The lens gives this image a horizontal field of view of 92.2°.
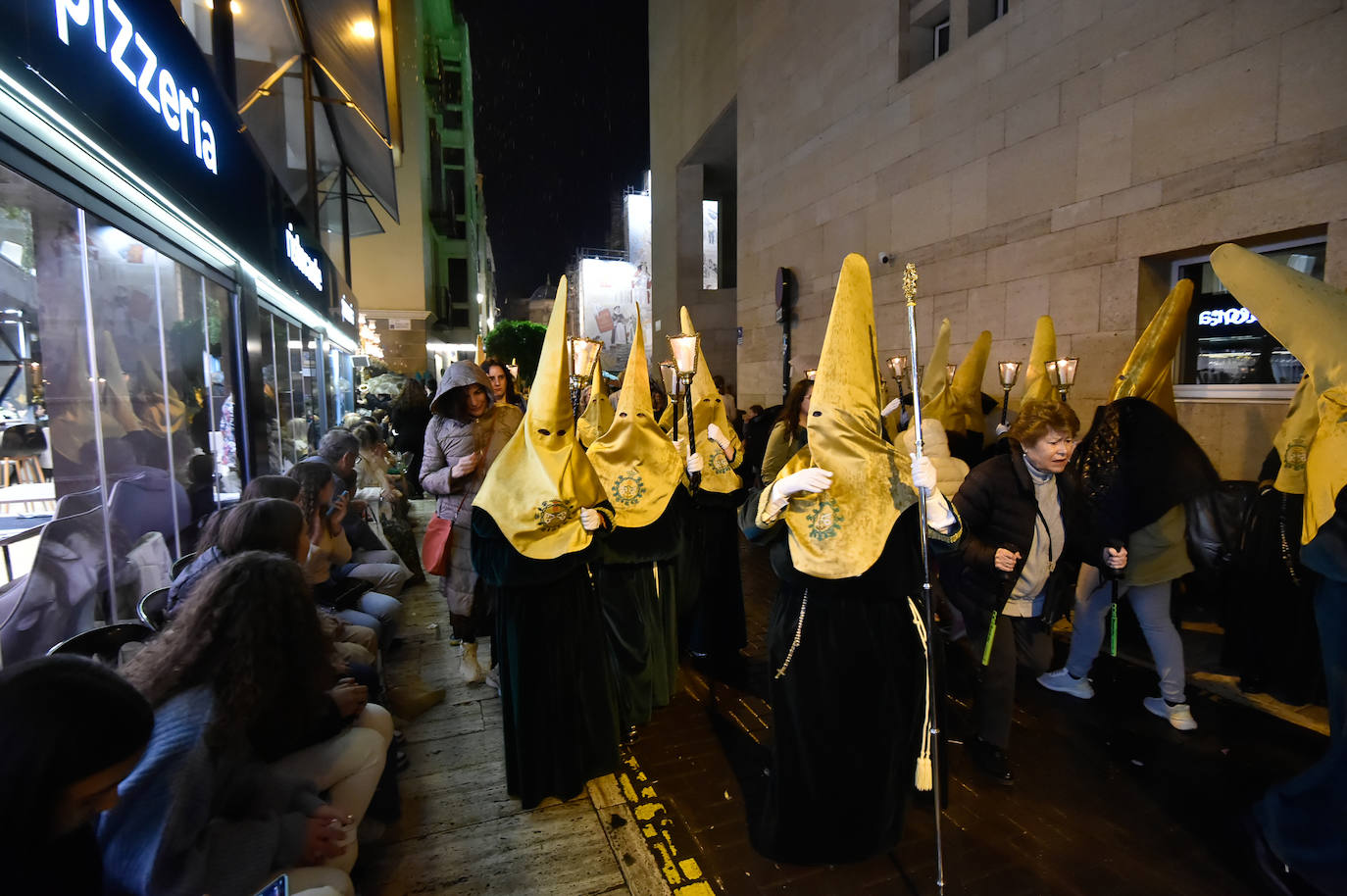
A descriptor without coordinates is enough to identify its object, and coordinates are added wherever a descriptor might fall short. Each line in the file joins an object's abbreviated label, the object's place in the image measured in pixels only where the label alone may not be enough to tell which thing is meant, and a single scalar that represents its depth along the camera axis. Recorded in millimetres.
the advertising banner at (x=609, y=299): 35562
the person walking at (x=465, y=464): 4344
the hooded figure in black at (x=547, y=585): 2977
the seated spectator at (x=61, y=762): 1275
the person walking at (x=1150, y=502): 3869
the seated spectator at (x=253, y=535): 2549
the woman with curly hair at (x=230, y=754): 1772
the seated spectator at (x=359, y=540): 4855
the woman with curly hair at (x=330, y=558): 3857
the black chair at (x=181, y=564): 3369
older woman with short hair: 3217
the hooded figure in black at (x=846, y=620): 2525
